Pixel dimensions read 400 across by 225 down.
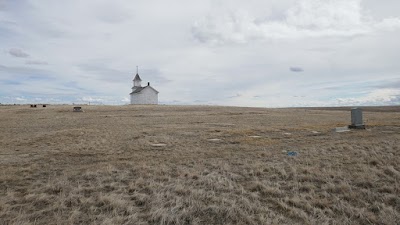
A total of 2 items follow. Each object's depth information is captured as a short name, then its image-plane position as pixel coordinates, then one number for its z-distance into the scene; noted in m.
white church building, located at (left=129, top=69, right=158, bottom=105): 77.25
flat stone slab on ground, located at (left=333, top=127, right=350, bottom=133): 22.73
